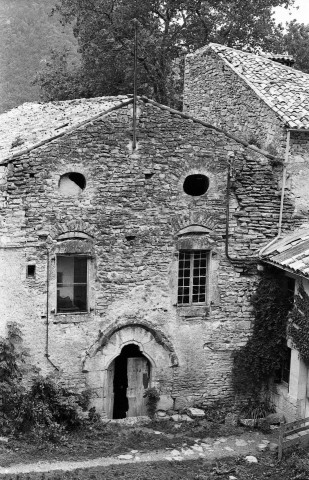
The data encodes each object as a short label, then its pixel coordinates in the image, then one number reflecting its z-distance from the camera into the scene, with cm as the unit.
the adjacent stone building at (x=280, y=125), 1468
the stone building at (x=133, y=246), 1400
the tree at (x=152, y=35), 2778
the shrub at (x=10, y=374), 1366
